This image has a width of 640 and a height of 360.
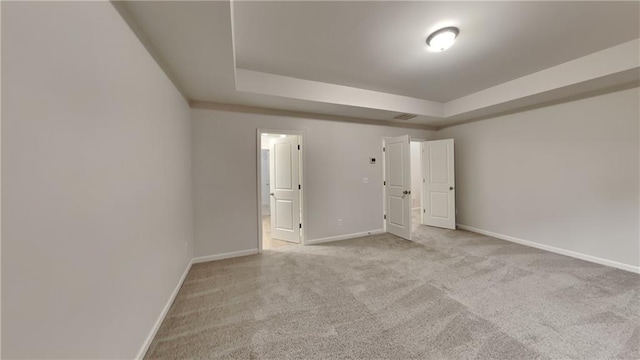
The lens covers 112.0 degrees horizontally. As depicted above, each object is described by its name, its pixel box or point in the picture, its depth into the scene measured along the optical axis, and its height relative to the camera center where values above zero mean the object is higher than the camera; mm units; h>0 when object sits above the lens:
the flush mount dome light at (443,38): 2092 +1395
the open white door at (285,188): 4004 -170
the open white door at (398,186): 4205 -170
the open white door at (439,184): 4773 -163
